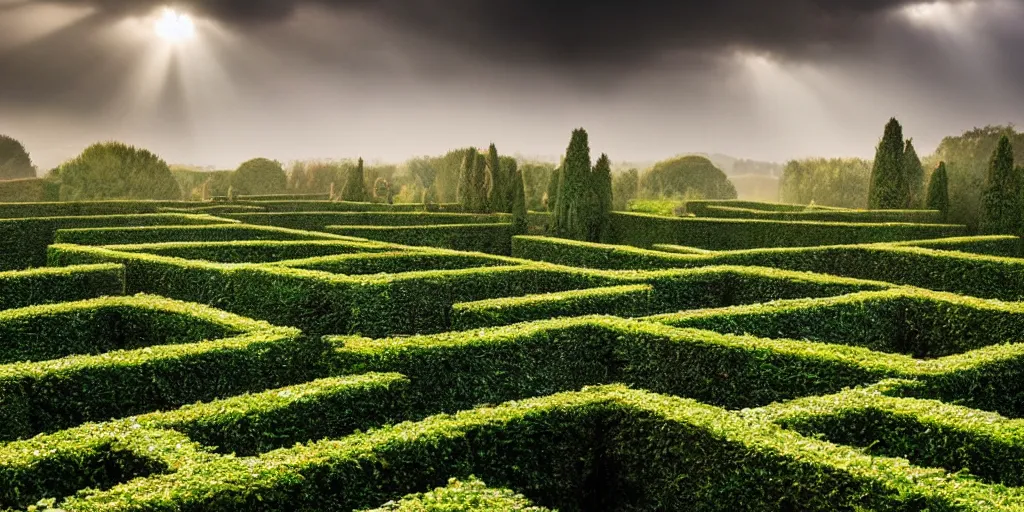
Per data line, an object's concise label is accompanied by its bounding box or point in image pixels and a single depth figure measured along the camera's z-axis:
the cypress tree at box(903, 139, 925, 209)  38.12
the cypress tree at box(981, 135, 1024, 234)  28.48
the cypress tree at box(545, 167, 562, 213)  36.03
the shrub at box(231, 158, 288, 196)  61.28
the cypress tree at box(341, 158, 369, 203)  42.38
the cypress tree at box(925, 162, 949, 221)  34.81
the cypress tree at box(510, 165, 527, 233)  29.47
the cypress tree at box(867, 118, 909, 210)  34.97
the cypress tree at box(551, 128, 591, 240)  28.39
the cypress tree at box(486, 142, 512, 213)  34.94
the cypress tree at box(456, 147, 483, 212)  35.12
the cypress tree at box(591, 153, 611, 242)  28.59
